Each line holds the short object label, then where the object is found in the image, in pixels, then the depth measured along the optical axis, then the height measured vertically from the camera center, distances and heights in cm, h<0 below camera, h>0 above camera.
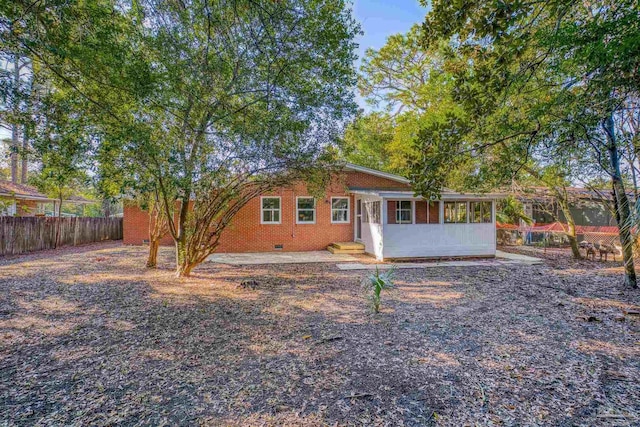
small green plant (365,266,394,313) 535 -96
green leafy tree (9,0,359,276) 461 +257
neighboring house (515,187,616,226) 1163 +146
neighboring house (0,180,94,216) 1432 +166
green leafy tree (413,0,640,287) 317 +190
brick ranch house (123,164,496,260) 1128 +49
